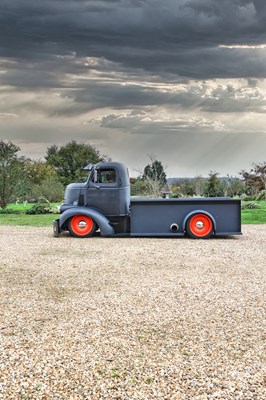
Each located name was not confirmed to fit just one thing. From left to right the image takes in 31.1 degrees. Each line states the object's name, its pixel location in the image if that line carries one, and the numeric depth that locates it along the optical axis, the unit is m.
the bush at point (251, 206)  24.73
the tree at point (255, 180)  37.72
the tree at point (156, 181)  28.86
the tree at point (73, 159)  51.84
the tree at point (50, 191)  35.25
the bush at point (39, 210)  22.99
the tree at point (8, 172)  25.61
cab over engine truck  13.31
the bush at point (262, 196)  32.32
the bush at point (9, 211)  23.91
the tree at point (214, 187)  37.94
